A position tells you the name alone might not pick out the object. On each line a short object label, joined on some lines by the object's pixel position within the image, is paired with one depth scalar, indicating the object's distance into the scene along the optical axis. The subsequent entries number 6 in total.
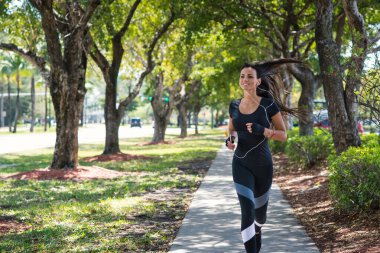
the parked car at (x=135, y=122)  112.50
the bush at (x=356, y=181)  7.35
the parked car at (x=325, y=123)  45.83
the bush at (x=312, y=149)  15.59
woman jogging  5.40
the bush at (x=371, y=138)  11.61
